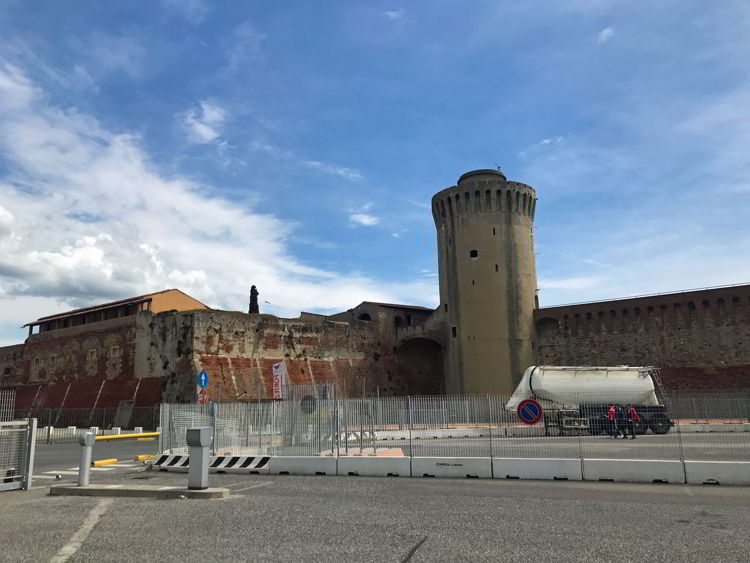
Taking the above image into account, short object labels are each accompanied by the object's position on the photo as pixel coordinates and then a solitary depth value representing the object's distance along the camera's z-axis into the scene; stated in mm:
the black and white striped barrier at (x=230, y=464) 14023
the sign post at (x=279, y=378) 17672
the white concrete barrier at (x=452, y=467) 12922
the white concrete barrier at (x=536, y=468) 12320
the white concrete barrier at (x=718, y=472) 11320
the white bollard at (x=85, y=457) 11180
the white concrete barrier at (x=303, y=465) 13742
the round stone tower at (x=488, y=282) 43688
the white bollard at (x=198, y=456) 9711
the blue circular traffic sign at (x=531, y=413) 14594
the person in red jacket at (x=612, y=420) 18797
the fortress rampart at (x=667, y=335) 38656
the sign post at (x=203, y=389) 19531
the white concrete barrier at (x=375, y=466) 13438
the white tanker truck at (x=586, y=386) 29688
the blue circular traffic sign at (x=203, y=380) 19438
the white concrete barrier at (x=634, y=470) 11773
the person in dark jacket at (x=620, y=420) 21823
